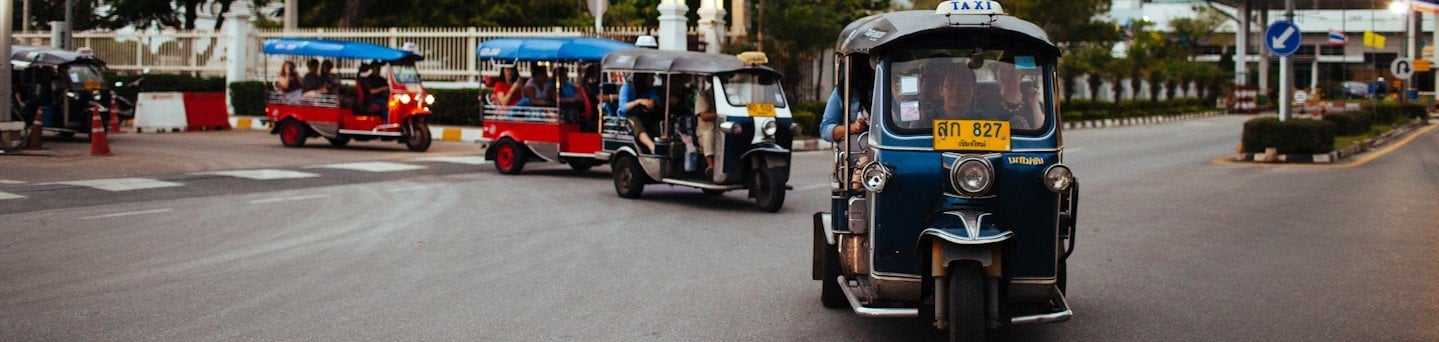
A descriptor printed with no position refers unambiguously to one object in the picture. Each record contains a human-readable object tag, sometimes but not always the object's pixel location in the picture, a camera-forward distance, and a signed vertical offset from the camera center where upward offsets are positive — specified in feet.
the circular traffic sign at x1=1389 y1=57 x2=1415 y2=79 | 119.58 +6.59
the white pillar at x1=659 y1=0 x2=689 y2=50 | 87.35 +7.22
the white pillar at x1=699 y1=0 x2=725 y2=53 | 89.92 +7.61
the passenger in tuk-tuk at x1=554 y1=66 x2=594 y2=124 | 58.08 +1.45
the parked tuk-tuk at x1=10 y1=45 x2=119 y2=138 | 71.87 +2.56
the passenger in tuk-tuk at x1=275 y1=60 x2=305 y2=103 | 73.72 +2.89
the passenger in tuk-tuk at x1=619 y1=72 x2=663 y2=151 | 48.95 +1.22
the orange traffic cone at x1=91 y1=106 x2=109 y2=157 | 62.23 -0.14
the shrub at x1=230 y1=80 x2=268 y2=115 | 96.53 +2.84
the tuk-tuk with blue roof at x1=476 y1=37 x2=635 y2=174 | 57.31 +0.81
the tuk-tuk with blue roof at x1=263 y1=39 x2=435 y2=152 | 71.51 +1.64
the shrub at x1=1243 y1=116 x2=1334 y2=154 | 71.05 +0.42
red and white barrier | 86.07 +1.60
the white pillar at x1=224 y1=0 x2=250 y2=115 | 100.83 +6.85
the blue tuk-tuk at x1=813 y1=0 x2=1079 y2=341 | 19.75 -0.50
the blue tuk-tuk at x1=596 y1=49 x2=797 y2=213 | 44.68 +0.41
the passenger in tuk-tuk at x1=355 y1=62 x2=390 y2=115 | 72.54 +2.41
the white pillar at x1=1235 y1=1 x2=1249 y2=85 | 192.95 +13.67
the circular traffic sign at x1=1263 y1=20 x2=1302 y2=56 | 69.31 +5.30
